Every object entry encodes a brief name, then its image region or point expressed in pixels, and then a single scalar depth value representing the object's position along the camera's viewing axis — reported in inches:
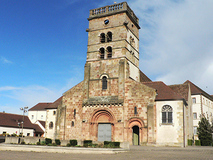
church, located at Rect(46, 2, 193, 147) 1154.7
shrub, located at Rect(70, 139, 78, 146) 915.7
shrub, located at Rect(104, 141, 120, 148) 862.9
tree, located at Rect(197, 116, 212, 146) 1546.5
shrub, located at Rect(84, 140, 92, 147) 901.0
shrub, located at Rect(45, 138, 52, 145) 994.1
